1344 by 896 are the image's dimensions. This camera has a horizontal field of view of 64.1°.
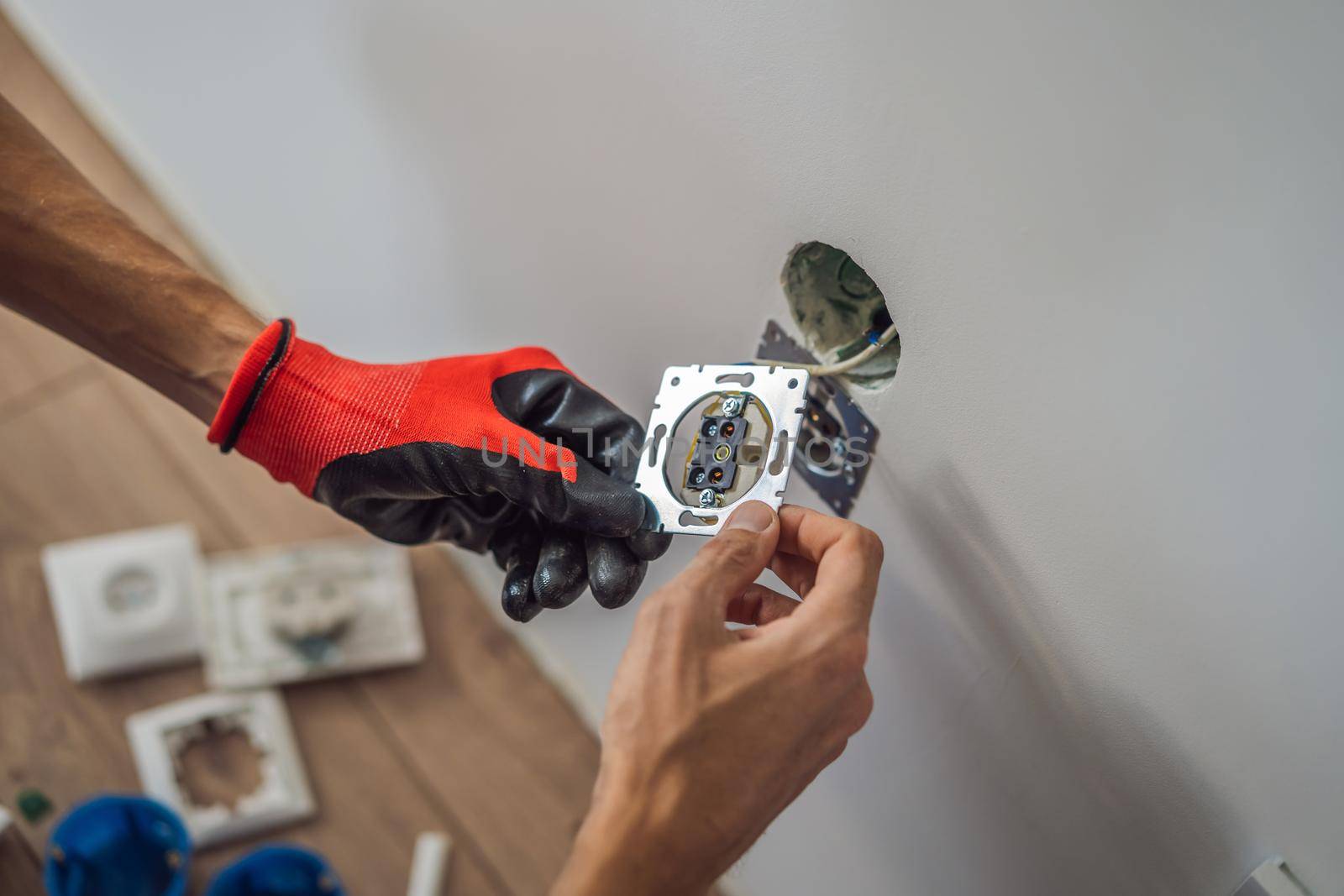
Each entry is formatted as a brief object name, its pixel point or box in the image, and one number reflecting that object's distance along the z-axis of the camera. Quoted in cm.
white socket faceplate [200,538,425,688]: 123
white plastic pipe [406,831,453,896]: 115
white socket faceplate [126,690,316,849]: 116
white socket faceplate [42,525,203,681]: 121
